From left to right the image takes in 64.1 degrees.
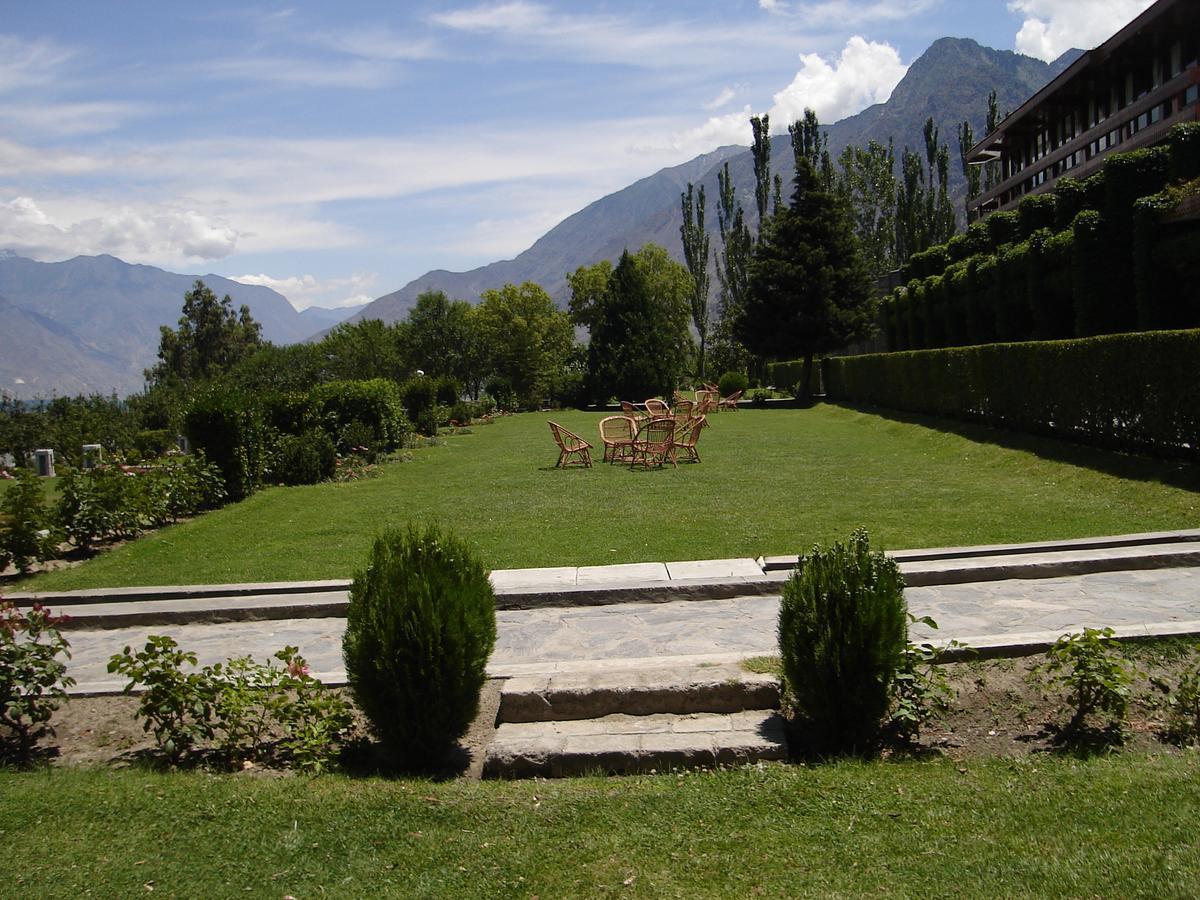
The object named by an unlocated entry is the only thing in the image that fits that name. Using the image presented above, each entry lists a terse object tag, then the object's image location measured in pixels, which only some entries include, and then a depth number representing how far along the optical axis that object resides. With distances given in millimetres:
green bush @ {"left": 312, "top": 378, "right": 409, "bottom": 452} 18750
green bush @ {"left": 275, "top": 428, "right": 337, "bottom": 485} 15633
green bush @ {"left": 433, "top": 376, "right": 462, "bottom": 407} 37781
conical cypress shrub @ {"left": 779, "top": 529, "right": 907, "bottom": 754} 4141
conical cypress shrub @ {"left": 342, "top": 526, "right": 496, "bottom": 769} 4160
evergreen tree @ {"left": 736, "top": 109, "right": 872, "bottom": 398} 38094
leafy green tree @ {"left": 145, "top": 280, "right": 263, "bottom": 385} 81188
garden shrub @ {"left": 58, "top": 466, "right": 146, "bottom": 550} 9648
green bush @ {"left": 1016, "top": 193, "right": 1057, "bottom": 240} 26516
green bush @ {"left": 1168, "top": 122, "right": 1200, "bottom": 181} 18250
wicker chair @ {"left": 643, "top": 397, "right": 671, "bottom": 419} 19683
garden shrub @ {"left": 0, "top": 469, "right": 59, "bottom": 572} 8680
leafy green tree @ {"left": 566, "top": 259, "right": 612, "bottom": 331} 73250
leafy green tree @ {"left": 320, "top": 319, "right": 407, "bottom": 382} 48219
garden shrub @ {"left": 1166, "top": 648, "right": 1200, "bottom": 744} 4164
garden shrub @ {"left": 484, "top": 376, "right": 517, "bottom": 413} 43406
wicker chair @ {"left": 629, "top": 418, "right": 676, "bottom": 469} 15523
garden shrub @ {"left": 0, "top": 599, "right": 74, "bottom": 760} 4488
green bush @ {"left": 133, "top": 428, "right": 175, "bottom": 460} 24500
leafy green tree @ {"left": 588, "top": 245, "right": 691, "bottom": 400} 38188
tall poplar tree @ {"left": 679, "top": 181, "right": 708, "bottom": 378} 77125
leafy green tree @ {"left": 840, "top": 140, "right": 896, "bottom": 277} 67812
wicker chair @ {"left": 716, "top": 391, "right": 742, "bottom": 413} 34844
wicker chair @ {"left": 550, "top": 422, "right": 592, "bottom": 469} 16141
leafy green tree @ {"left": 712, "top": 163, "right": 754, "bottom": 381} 60156
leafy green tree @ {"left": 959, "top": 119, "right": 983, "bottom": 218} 64350
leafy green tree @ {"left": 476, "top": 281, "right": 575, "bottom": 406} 57438
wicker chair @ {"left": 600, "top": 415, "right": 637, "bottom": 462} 16141
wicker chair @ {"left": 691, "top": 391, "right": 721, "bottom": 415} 26634
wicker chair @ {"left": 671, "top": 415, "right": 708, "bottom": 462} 16422
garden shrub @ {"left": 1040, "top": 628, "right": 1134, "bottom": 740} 4188
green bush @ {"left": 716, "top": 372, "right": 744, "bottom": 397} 41469
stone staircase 4145
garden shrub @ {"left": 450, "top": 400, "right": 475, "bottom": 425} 34244
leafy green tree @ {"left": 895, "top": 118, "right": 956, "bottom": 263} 62094
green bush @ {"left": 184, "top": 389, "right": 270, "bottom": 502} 13258
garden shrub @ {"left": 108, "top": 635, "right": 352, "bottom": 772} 4352
